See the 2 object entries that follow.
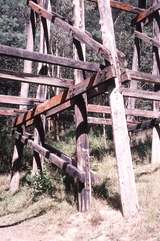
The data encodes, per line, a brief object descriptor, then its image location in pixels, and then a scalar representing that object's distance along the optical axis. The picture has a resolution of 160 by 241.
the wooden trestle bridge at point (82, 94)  6.62
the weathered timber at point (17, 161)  10.60
